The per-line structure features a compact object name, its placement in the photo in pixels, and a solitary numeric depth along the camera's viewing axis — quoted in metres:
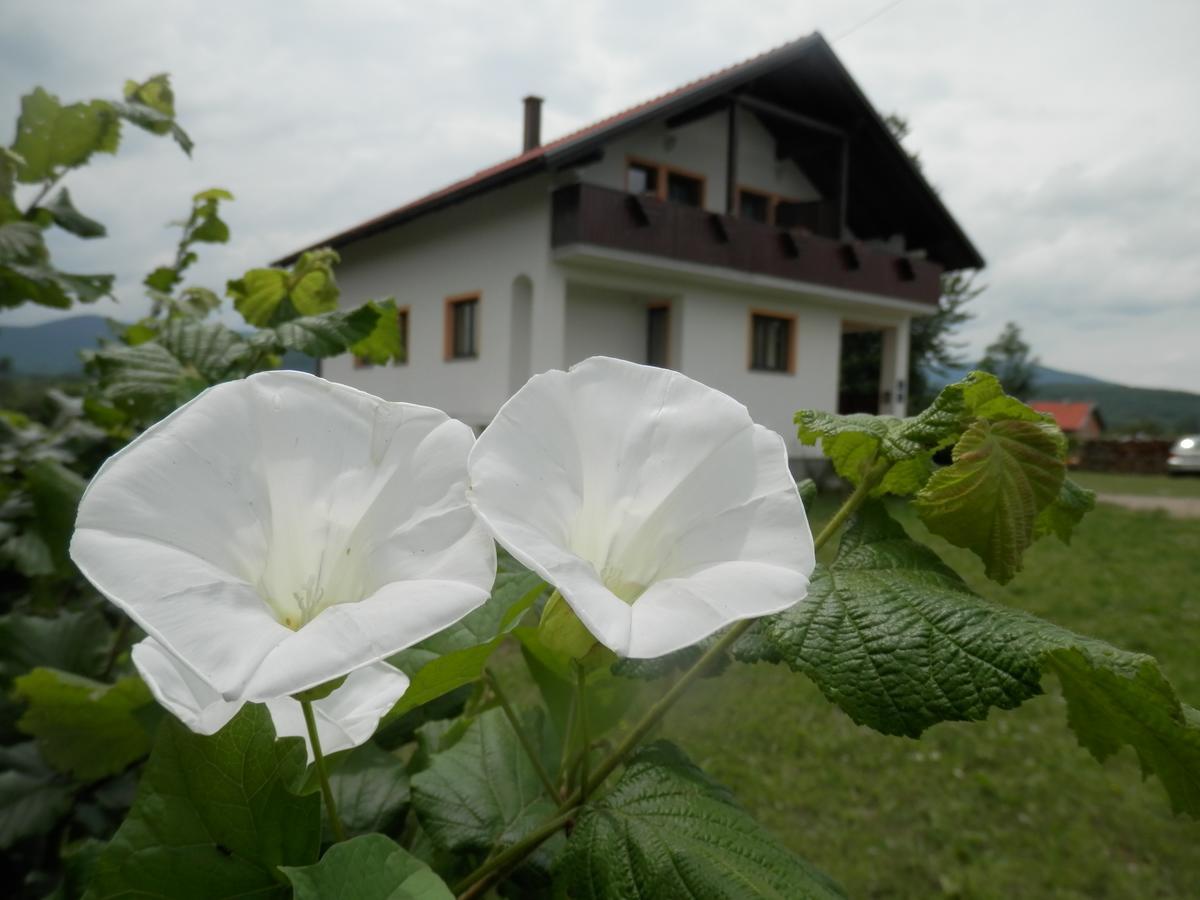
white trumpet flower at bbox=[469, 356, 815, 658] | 0.31
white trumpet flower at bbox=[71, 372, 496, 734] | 0.28
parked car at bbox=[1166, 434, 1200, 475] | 21.45
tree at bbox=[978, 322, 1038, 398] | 27.84
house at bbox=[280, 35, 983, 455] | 10.42
